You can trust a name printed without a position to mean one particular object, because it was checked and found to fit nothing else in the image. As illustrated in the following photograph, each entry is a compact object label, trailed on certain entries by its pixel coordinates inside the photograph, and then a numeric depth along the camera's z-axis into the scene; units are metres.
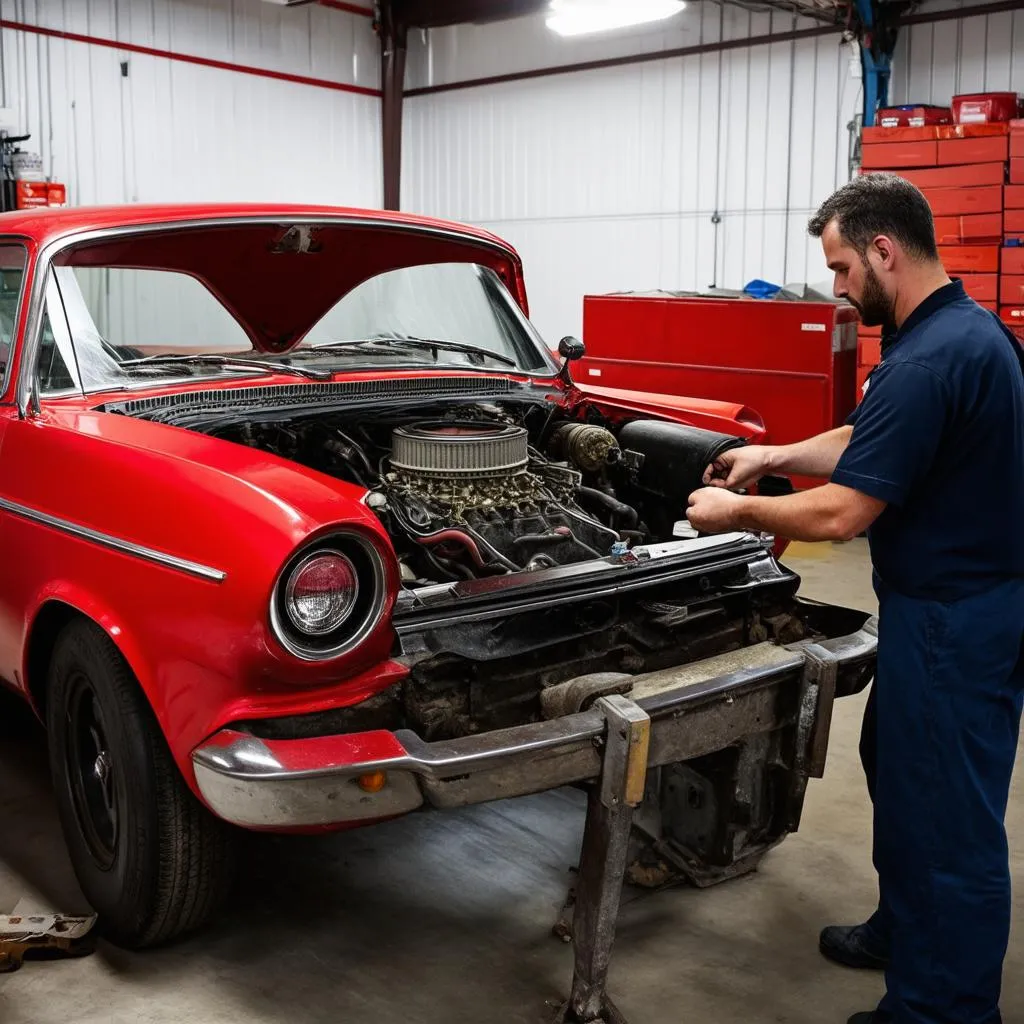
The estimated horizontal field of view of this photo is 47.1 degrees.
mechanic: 2.11
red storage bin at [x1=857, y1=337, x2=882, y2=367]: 7.76
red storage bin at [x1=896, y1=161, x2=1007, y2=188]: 7.73
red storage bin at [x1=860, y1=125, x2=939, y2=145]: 7.98
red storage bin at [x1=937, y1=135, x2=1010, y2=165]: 7.72
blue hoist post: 9.00
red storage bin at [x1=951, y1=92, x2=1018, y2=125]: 7.96
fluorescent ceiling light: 9.30
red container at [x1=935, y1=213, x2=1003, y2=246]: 7.78
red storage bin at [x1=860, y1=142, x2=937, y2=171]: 8.01
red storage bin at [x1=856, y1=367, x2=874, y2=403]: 7.76
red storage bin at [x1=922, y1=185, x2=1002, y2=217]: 7.73
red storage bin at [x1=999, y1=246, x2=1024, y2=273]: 7.71
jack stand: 2.20
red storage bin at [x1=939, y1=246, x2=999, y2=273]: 7.81
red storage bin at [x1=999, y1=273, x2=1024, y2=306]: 7.76
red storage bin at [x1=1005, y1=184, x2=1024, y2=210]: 7.65
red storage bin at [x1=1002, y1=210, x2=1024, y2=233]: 7.68
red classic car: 2.15
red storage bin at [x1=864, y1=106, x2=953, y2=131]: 8.20
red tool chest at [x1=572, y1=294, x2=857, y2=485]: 7.38
